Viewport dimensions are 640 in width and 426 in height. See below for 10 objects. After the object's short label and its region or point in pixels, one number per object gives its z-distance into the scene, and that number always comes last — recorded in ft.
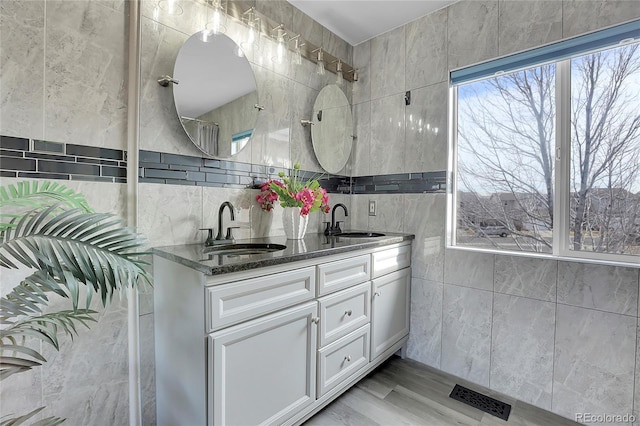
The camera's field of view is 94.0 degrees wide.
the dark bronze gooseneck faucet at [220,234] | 5.13
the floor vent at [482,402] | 5.48
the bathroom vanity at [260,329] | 3.66
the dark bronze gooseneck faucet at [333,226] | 7.47
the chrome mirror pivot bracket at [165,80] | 4.70
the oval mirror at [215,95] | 4.91
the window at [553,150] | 4.97
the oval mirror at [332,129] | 7.41
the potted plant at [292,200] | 5.90
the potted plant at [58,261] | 2.60
